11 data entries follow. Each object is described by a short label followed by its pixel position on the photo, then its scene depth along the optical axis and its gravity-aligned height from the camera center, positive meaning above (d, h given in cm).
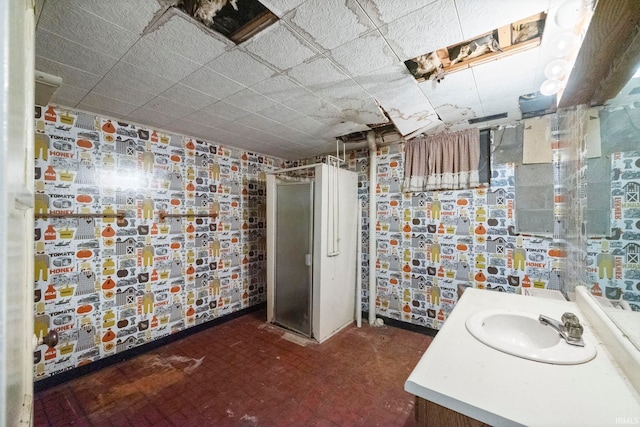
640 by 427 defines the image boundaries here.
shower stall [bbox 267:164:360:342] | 278 -44
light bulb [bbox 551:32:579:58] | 125 +86
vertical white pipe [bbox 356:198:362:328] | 317 -70
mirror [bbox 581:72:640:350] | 103 +0
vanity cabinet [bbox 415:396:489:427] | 76 -64
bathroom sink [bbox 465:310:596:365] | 94 -54
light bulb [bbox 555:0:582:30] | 109 +88
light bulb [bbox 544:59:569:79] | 137 +78
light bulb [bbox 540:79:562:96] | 146 +74
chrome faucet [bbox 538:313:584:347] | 104 -50
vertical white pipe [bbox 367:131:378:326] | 317 -32
